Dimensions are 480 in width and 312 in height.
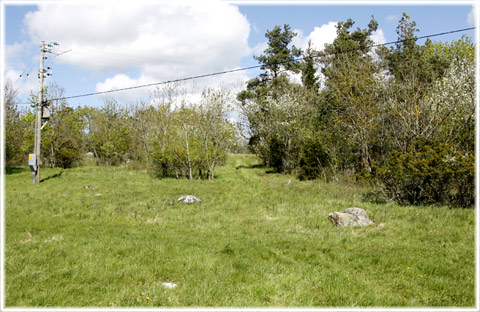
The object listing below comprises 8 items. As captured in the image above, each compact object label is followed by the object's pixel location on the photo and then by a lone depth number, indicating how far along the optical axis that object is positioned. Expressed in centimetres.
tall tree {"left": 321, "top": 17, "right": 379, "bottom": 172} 1764
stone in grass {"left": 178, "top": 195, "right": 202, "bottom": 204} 1176
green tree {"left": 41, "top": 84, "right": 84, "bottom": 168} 2775
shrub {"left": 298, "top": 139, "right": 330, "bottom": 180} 1988
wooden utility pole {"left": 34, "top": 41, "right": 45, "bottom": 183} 1817
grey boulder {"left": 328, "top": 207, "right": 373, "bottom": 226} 854
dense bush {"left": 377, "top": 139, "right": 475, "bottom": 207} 962
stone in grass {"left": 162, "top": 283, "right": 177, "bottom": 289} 447
